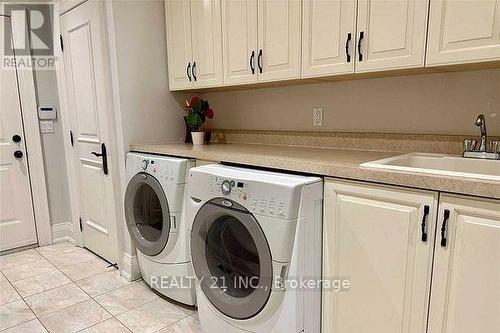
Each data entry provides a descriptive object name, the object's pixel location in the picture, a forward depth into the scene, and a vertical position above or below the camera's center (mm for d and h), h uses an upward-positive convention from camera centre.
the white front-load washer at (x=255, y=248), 1347 -613
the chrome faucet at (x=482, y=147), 1412 -164
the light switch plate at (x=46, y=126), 3014 -121
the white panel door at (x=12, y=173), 2805 -525
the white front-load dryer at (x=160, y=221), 2004 -713
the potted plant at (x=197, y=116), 2488 -31
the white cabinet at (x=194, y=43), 2164 +470
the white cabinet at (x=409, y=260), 1059 -532
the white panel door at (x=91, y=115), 2328 -20
